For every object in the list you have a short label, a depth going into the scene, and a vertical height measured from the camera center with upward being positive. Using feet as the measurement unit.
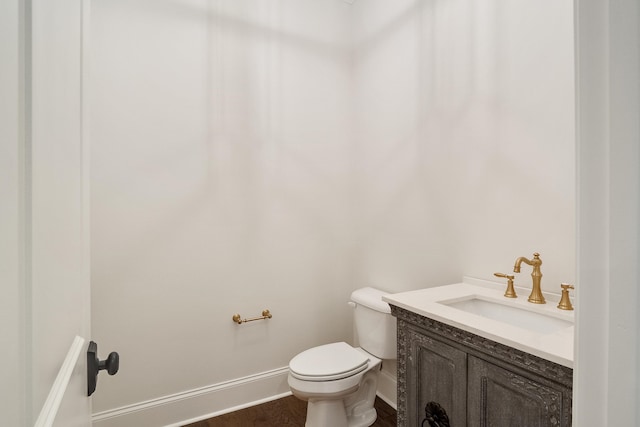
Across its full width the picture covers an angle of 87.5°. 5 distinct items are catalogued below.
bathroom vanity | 2.98 -1.55
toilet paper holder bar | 7.07 -2.31
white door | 0.99 +0.00
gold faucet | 4.32 -0.86
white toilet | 5.56 -2.76
